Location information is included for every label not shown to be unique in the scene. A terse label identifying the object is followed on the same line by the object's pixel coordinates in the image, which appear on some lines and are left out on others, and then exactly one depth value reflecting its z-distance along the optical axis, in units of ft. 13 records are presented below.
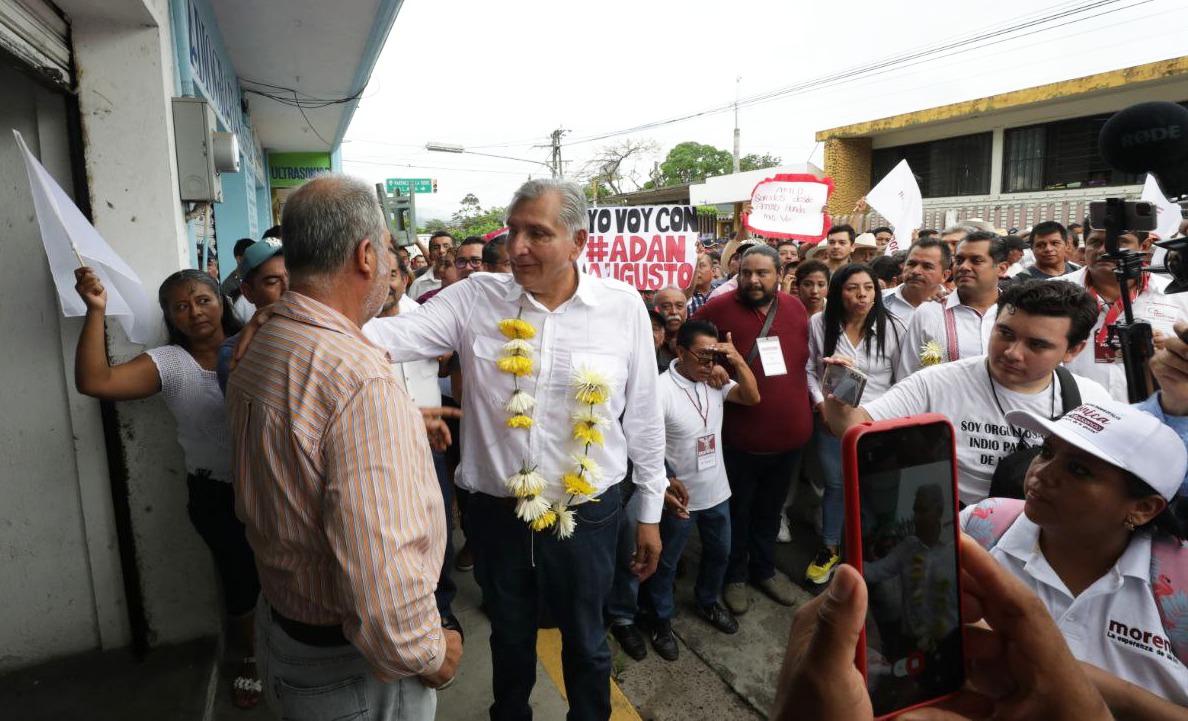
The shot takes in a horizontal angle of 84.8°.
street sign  59.74
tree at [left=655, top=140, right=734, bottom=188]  176.14
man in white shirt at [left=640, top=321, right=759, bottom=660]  10.99
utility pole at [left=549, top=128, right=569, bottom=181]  101.73
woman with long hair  12.80
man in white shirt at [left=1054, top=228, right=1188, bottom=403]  12.67
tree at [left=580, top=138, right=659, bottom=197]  142.51
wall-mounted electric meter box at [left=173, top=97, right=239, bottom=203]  9.27
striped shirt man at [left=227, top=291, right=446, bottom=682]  4.45
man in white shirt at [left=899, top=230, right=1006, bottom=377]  11.93
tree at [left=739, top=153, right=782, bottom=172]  170.71
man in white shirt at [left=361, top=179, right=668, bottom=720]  7.35
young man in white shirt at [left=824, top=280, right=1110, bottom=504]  7.47
